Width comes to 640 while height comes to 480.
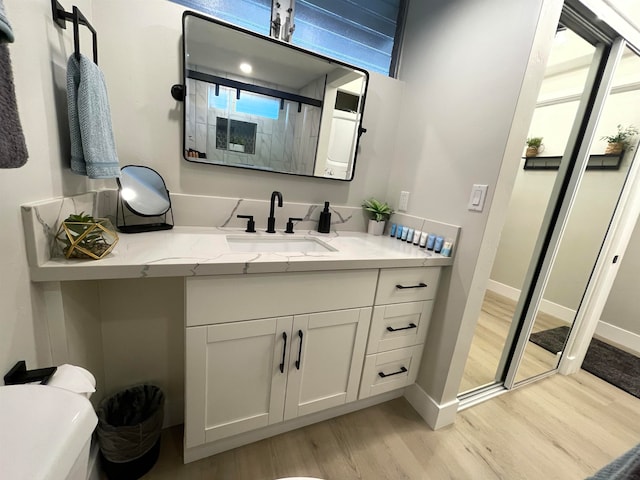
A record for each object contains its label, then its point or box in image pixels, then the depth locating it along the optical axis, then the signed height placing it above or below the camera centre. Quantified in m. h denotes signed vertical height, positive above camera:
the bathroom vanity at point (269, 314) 0.88 -0.56
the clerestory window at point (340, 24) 1.31 +0.83
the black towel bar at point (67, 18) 0.78 +0.38
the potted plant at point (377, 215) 1.69 -0.18
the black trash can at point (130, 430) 1.00 -1.07
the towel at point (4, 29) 0.33 +0.14
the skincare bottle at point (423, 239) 1.46 -0.26
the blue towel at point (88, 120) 0.80 +0.10
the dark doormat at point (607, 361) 1.99 -1.20
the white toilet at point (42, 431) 0.32 -0.39
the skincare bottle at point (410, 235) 1.55 -0.26
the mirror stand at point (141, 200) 1.14 -0.18
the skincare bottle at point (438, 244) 1.39 -0.26
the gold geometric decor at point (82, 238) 0.78 -0.26
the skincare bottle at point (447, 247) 1.35 -0.26
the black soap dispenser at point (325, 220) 1.58 -0.23
